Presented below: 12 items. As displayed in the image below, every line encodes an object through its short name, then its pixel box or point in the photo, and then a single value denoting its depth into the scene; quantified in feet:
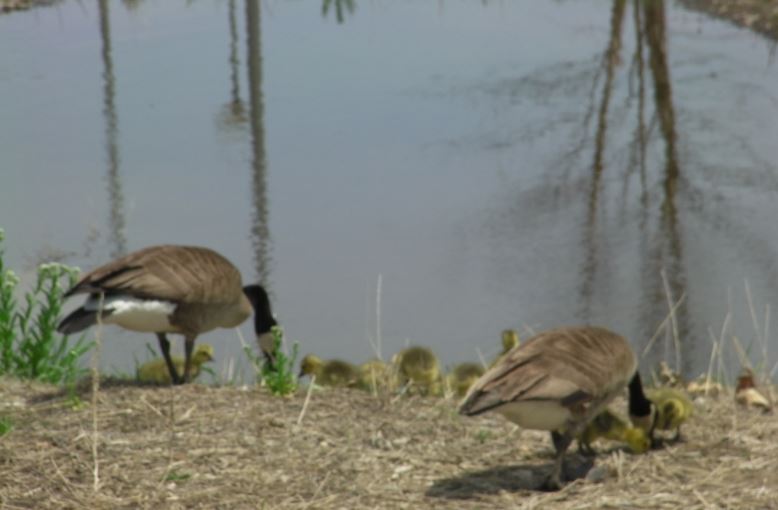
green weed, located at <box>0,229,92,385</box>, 43.68
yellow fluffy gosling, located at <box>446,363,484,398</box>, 48.29
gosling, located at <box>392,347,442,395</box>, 47.57
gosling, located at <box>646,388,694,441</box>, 39.47
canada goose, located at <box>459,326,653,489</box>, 33.88
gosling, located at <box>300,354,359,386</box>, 49.26
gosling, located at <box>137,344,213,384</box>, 48.63
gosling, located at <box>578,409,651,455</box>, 38.81
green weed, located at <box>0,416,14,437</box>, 37.29
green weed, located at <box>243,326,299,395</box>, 41.70
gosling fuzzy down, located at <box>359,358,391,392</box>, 45.93
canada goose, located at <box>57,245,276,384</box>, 42.22
